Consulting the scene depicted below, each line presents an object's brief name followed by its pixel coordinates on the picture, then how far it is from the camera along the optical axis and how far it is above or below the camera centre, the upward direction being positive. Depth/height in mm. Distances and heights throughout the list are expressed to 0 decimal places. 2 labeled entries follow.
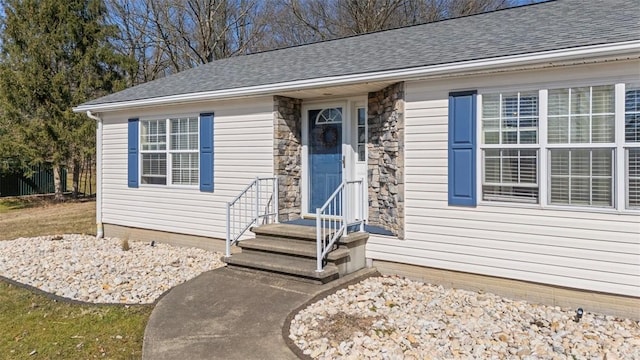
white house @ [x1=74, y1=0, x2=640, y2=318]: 4172 +411
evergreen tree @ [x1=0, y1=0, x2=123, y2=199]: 13562 +3229
